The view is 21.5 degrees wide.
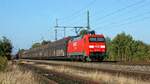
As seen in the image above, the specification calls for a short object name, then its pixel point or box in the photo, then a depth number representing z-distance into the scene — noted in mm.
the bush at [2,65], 29409
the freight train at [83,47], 44206
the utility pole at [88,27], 49688
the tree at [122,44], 97562
